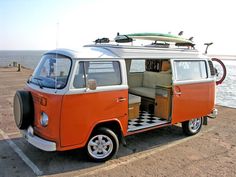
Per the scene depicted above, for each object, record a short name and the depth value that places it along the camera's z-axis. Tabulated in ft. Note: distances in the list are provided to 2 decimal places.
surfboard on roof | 20.75
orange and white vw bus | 14.99
